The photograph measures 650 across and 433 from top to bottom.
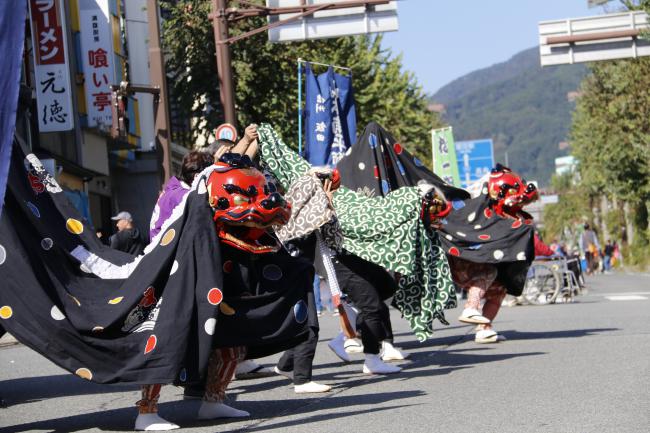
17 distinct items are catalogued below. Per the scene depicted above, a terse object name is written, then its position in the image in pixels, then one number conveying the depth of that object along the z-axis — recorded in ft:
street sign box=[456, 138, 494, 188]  179.22
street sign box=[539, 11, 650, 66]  78.64
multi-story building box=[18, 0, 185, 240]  73.05
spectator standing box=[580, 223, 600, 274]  138.32
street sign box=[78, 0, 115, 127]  83.82
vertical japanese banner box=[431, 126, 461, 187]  115.65
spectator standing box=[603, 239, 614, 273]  179.11
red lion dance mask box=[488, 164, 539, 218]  41.37
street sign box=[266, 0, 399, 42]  67.41
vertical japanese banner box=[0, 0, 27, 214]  19.69
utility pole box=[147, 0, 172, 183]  63.77
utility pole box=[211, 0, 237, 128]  62.64
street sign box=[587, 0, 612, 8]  108.46
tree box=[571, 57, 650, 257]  130.62
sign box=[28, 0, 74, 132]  72.74
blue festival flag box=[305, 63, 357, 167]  71.51
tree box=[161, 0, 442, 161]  86.58
